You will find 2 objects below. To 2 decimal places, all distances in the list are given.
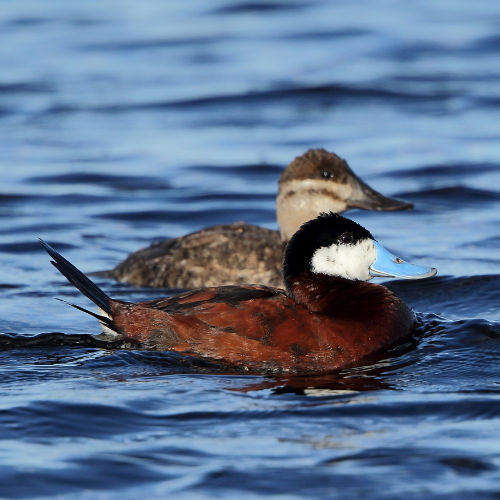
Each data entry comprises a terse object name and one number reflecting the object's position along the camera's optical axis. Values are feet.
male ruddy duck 42.11
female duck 59.52
